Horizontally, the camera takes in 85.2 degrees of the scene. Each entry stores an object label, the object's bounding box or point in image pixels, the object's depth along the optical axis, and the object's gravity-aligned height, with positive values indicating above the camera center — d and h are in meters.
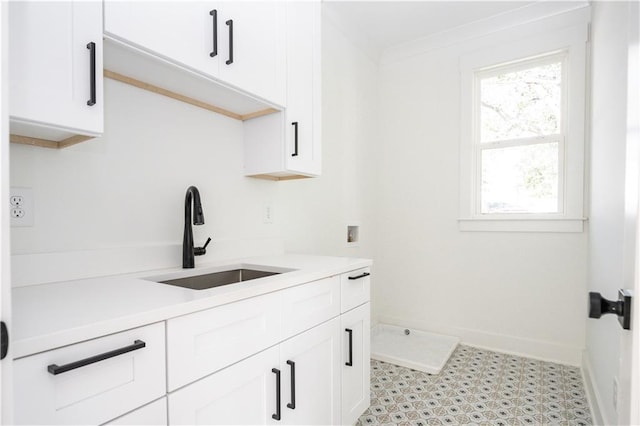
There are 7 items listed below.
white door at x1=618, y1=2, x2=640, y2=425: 0.63 -0.06
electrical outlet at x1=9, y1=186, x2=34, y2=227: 1.08 +0.00
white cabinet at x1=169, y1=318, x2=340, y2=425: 0.96 -0.60
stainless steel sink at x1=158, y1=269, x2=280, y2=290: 1.48 -0.32
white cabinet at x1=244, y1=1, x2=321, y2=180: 1.75 +0.46
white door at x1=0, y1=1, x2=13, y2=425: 0.51 -0.02
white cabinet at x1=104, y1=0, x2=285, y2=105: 1.08 +0.62
